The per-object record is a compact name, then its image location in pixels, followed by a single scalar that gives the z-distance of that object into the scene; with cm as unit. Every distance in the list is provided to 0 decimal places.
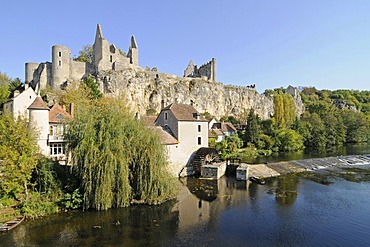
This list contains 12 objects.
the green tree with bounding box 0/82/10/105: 3380
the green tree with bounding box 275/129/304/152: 5606
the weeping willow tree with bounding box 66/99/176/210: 1802
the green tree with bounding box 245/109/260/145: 5509
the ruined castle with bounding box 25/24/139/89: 5041
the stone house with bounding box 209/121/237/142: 5581
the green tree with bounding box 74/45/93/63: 6799
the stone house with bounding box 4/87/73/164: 2250
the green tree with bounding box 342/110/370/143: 7200
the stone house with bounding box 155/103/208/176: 2895
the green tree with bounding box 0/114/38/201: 1705
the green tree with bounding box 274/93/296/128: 6500
